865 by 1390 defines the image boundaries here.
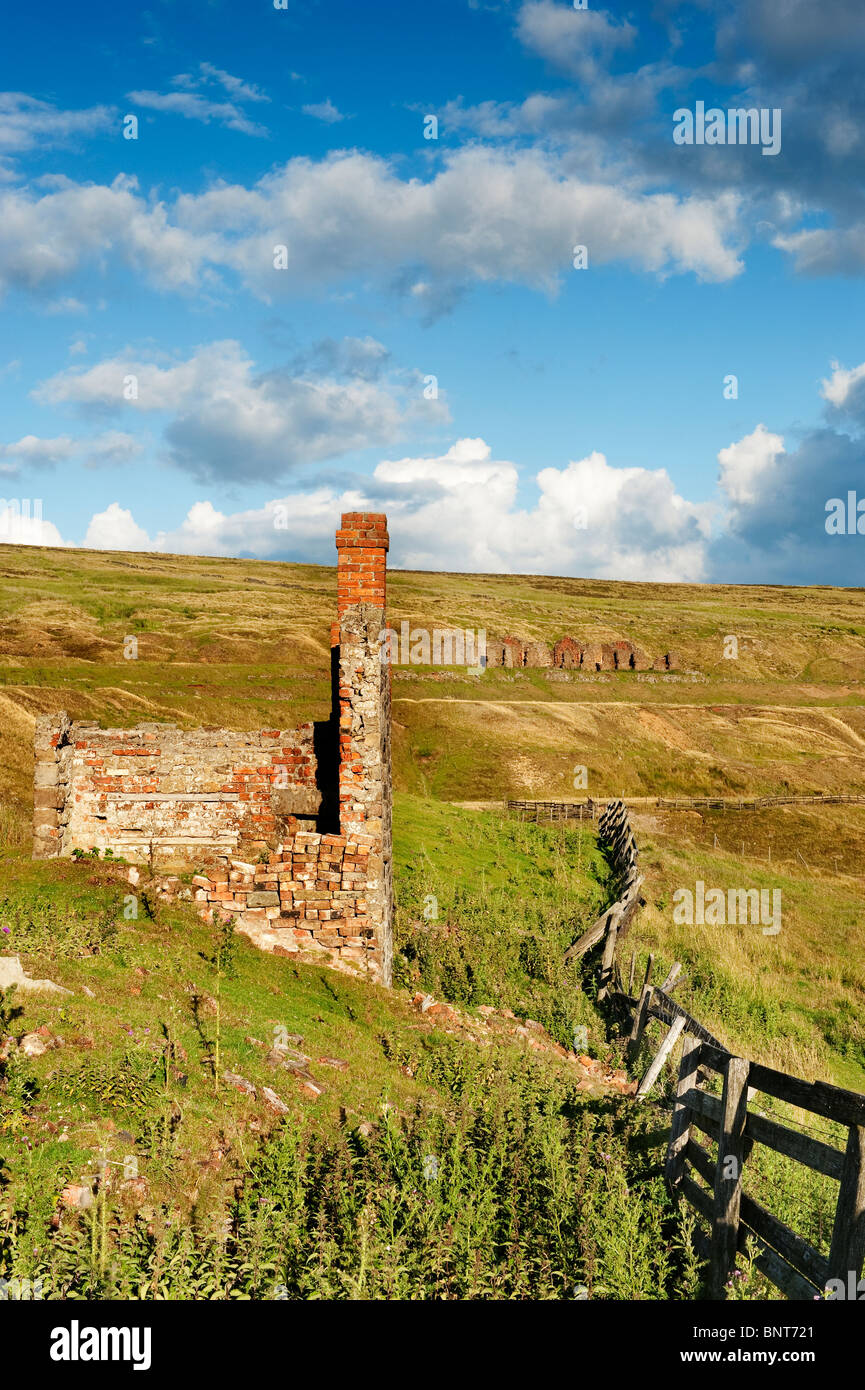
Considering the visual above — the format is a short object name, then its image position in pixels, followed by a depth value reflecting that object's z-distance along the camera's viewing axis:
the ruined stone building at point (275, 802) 9.87
